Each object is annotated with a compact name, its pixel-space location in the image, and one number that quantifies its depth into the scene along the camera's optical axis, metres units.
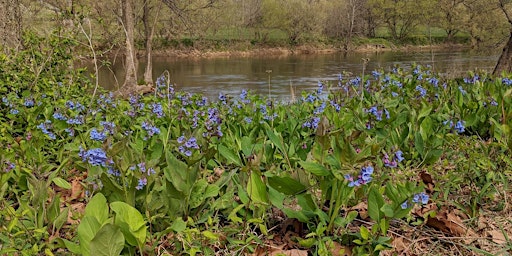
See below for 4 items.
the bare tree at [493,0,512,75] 10.38
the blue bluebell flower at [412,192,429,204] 1.45
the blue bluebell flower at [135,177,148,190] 1.54
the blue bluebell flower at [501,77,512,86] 3.16
